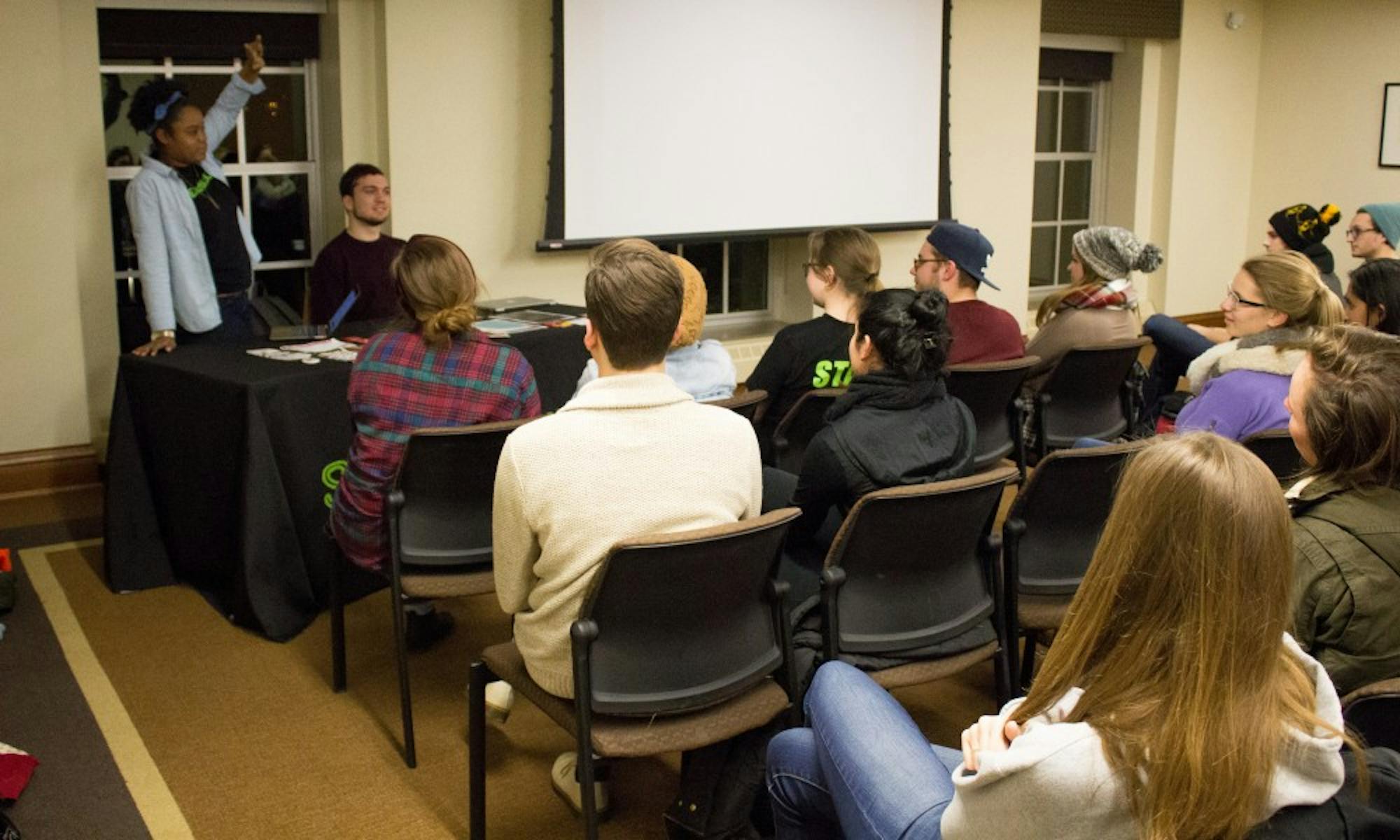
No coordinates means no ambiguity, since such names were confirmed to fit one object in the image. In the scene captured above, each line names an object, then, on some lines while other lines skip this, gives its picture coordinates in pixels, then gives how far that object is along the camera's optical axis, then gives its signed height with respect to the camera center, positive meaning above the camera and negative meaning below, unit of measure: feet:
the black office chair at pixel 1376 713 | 5.46 -2.07
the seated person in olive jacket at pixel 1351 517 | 6.54 -1.51
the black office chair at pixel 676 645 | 6.95 -2.40
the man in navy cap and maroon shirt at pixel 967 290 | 13.39 -0.83
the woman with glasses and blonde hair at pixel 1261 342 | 10.05 -1.01
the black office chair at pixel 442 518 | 9.32 -2.24
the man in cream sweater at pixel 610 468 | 7.20 -1.43
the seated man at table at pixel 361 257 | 16.14 -0.63
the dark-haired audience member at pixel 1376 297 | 12.00 -0.77
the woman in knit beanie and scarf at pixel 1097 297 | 14.34 -0.95
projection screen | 18.95 +1.44
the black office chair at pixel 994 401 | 12.32 -1.83
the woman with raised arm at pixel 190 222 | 14.49 -0.19
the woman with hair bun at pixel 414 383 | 10.23 -1.37
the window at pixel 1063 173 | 27.02 +0.76
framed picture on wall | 26.30 +1.70
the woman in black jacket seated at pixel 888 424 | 8.54 -1.41
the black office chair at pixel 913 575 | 7.83 -2.25
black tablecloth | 11.97 -2.55
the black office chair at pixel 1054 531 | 8.83 -2.20
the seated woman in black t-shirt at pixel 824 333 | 11.66 -1.10
